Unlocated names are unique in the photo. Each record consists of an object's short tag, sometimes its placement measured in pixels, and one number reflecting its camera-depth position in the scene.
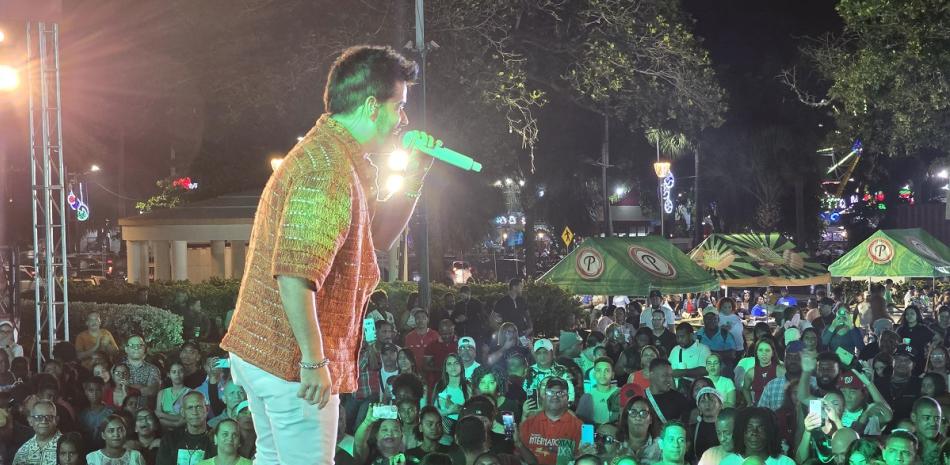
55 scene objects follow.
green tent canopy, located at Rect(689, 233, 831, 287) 20.88
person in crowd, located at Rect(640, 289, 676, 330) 14.66
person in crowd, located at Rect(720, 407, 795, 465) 6.94
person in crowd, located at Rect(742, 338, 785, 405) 9.80
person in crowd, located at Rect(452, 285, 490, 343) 13.55
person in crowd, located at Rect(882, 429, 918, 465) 6.40
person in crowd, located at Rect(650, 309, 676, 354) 12.18
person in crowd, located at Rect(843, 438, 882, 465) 6.68
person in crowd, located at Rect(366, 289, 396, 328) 12.60
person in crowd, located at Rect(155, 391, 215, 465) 7.64
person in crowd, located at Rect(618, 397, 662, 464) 7.50
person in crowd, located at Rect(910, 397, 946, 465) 7.58
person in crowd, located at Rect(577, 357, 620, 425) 8.77
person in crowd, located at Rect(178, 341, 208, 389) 9.60
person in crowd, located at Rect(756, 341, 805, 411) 9.12
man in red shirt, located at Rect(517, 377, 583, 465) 7.70
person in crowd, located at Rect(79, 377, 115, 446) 8.50
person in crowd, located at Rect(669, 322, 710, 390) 10.37
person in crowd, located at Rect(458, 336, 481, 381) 9.97
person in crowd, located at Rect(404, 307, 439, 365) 11.57
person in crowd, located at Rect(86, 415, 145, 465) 7.51
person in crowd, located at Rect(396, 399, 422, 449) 7.97
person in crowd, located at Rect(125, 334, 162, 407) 9.65
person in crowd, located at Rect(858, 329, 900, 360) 11.33
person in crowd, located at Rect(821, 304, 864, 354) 11.82
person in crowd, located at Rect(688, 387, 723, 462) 7.71
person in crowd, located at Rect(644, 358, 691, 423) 8.62
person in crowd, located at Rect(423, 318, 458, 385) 11.16
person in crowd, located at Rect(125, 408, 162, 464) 7.88
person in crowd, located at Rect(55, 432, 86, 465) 7.54
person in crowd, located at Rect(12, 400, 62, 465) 7.72
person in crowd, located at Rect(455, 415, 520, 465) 7.25
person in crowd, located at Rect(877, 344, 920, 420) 9.29
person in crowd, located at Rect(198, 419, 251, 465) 6.77
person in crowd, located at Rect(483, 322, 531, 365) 10.35
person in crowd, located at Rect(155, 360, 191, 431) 9.01
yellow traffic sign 33.19
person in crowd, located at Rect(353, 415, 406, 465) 7.21
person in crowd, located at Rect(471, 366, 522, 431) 8.88
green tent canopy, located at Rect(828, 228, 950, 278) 20.06
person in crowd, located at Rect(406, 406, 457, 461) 7.50
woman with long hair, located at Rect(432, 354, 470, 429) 9.02
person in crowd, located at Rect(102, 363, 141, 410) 9.32
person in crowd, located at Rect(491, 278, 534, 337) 13.68
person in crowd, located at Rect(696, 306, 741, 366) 12.62
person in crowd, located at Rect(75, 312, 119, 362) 12.15
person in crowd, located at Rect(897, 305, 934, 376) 12.45
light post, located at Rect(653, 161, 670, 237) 29.81
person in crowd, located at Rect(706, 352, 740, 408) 8.92
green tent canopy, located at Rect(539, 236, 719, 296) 17.16
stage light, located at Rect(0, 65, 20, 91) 11.52
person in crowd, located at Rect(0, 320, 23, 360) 11.64
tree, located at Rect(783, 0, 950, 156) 20.75
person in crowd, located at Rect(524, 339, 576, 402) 9.16
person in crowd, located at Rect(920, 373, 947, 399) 8.73
